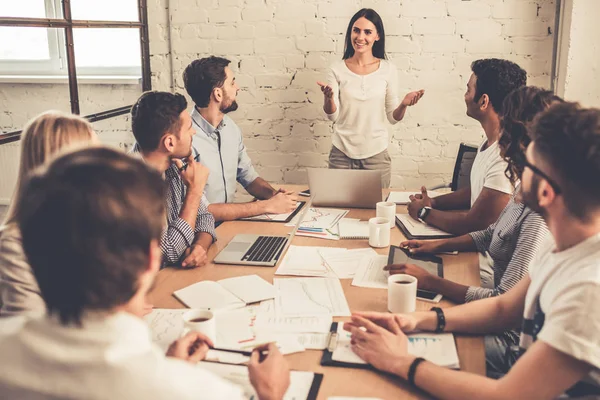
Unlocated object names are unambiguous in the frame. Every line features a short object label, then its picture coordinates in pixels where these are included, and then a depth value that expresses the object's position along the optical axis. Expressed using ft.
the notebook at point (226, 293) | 5.29
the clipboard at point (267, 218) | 7.88
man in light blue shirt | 9.31
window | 9.14
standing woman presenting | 11.34
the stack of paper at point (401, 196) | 8.84
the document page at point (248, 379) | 3.92
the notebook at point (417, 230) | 7.31
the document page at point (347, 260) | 6.08
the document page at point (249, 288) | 5.41
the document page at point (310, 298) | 5.12
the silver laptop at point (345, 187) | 8.41
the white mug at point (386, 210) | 7.51
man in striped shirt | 7.06
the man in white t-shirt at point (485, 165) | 7.16
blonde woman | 4.38
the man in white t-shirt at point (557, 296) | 3.52
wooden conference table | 4.03
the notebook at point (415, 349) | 4.30
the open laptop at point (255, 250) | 6.36
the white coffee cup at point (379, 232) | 6.81
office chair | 9.83
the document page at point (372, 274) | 5.76
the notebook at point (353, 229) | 7.18
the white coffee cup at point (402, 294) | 5.01
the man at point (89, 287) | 2.43
